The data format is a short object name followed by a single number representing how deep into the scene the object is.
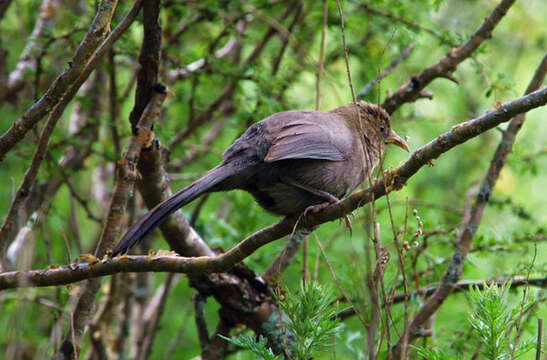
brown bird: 7.60
